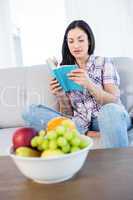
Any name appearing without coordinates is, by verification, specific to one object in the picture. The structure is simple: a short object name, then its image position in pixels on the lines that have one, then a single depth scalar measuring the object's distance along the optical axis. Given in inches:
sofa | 84.4
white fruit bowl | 37.0
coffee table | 36.6
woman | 72.9
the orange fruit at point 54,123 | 42.2
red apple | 40.2
